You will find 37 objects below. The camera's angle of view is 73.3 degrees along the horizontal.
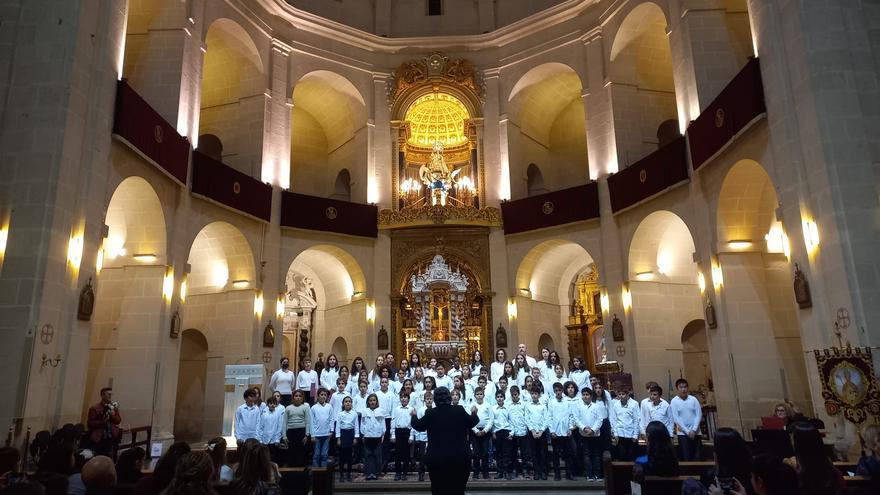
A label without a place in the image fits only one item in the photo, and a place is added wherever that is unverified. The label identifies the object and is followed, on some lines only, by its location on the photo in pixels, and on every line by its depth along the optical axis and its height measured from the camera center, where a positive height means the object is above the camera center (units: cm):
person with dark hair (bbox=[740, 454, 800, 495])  355 -51
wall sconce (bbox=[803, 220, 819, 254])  1014 +260
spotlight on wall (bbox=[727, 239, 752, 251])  1385 +335
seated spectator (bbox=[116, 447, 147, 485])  494 -52
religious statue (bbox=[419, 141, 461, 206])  2102 +781
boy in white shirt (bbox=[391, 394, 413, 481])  1080 -64
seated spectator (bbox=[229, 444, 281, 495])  456 -56
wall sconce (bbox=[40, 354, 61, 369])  991 +72
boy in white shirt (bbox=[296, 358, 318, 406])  1404 +42
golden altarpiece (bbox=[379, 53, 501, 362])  2006 +567
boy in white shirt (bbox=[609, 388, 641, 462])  1016 -52
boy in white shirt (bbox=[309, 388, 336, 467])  1062 -46
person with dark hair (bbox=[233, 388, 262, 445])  1018 -30
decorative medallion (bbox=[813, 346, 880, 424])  873 +10
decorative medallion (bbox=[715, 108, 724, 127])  1299 +588
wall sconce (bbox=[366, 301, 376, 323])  1995 +287
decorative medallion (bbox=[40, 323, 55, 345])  989 +117
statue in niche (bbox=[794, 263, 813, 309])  1027 +169
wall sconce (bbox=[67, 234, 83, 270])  1063 +271
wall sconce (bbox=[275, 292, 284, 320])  1836 +281
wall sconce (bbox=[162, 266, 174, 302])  1423 +278
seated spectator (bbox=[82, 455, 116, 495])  429 -51
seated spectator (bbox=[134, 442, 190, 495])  416 -52
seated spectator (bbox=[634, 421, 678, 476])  509 -48
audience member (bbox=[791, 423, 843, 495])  412 -52
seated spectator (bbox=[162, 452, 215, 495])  342 -42
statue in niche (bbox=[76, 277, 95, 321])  1091 +182
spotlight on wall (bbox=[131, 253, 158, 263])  1440 +345
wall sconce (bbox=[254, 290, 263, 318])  1773 +286
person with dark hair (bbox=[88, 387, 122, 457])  980 -34
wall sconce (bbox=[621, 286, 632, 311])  1741 +274
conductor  644 -50
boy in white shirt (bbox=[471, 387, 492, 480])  1032 -67
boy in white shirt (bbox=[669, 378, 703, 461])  994 -35
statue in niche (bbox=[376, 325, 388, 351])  1966 +189
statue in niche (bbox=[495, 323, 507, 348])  1959 +190
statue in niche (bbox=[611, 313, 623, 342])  1756 +186
